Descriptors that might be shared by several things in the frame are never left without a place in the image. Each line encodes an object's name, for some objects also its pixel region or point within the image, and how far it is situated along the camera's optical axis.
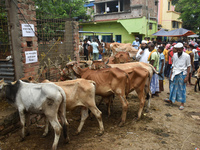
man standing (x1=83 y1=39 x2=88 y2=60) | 12.06
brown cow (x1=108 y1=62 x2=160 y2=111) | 5.82
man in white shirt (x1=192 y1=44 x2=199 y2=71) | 10.01
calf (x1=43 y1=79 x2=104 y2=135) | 3.92
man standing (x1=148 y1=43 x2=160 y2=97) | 6.57
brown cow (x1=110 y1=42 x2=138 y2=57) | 11.93
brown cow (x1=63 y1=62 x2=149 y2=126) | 4.65
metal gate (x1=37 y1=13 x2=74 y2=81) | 5.55
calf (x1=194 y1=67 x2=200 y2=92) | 7.75
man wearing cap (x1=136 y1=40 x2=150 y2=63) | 7.27
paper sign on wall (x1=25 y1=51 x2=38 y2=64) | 4.76
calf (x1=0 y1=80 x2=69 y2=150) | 3.40
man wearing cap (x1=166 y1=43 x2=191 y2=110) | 5.65
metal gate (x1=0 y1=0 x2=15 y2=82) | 4.69
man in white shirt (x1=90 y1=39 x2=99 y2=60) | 12.53
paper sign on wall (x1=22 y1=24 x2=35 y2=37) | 4.63
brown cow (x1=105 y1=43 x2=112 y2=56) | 16.03
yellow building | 27.52
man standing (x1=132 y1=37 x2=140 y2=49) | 13.86
